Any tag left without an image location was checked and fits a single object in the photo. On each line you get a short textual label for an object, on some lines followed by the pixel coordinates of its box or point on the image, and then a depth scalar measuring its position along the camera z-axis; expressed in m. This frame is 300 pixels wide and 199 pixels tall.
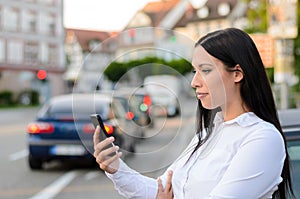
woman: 1.57
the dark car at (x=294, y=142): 2.47
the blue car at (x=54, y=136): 9.84
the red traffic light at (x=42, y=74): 41.66
